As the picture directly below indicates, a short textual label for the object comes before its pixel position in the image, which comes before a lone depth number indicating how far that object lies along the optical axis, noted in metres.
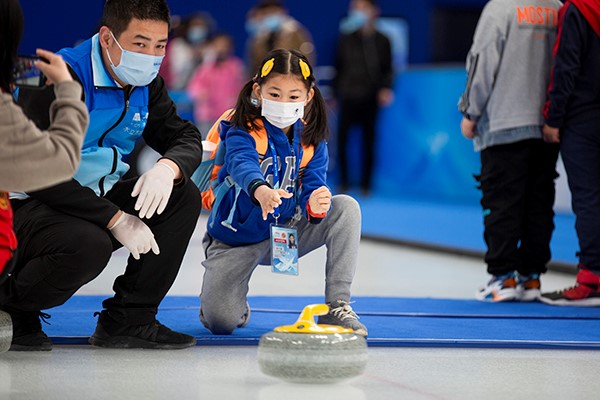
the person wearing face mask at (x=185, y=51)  20.27
